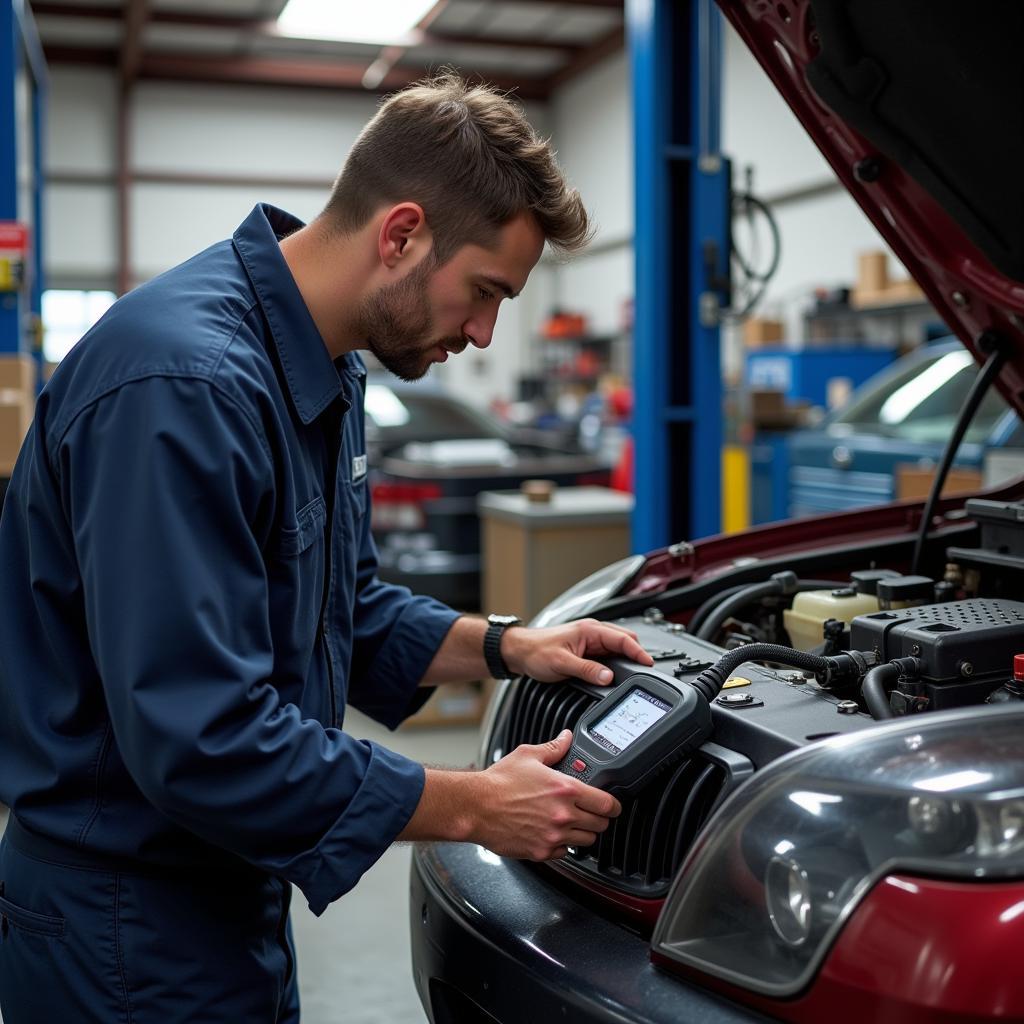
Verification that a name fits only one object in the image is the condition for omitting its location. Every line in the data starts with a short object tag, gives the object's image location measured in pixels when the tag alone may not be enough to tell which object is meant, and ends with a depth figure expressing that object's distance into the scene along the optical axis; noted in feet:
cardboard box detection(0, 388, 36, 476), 12.15
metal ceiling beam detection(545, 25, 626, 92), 42.39
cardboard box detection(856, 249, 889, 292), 27.86
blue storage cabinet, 29.07
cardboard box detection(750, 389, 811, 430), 20.67
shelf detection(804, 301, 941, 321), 27.84
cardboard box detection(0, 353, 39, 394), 12.68
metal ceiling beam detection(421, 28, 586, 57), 41.73
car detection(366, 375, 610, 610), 14.60
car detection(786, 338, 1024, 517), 15.66
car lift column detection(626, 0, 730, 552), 12.48
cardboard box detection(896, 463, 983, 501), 13.24
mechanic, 3.68
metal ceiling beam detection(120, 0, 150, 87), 37.21
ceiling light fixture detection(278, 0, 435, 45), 30.42
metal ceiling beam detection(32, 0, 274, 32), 39.14
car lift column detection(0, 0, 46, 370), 13.50
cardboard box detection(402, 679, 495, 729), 14.33
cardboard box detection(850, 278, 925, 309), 26.84
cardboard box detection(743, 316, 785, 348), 33.35
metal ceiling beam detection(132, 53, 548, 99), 44.27
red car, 3.32
